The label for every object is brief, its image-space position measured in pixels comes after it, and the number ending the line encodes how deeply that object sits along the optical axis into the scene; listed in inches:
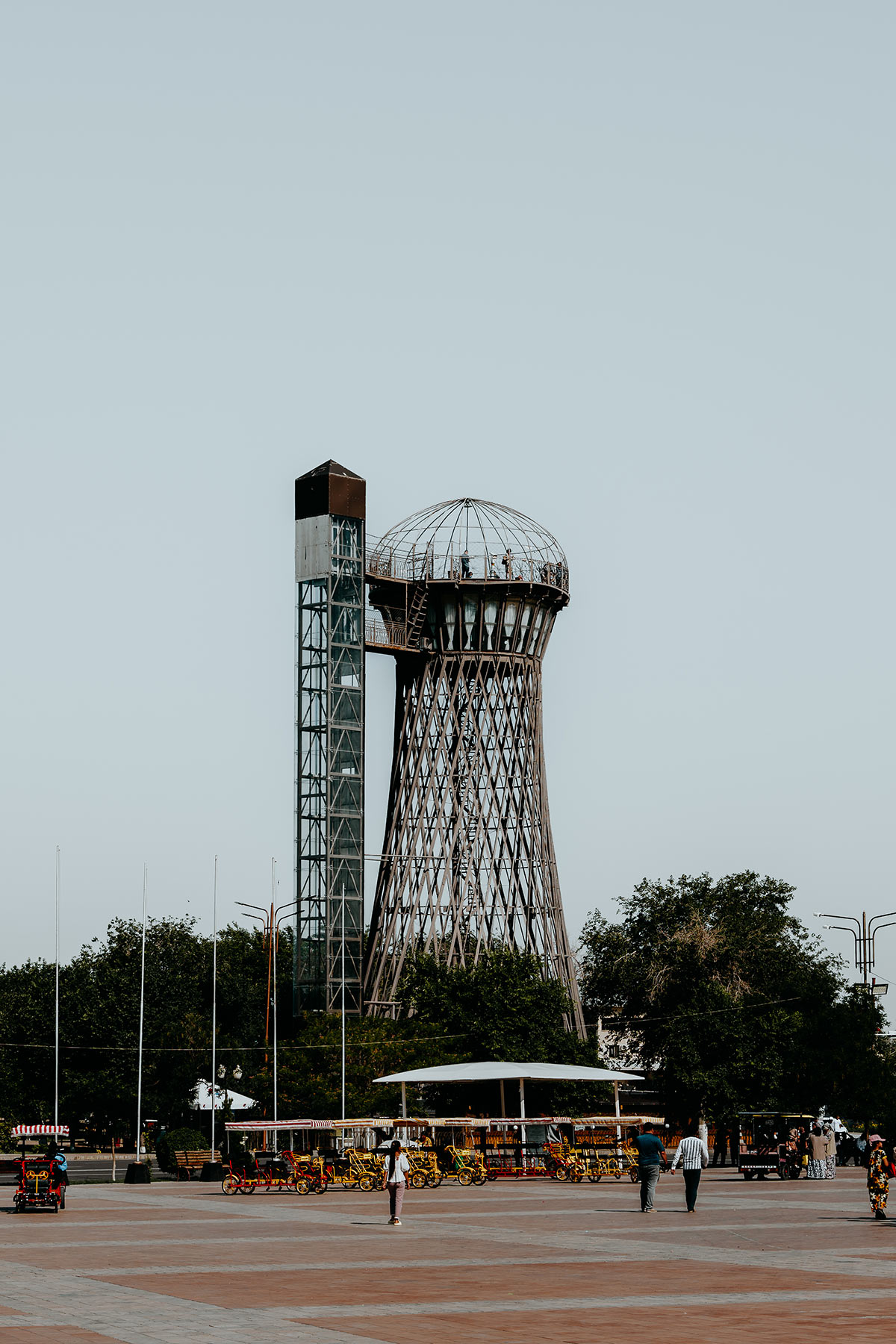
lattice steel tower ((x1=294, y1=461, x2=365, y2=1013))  3137.3
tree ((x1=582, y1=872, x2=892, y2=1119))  2514.8
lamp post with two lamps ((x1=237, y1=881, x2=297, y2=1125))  2853.1
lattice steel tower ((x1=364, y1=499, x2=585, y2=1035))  3208.7
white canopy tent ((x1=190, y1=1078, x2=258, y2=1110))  3006.9
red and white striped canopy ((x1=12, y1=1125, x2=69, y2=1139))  2261.3
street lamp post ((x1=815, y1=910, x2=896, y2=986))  2709.2
